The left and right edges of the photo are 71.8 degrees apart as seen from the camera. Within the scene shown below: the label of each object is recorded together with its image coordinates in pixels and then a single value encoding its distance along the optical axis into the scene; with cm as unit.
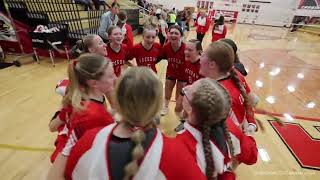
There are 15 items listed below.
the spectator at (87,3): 796
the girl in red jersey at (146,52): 319
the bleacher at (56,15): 644
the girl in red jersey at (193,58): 266
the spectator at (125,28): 442
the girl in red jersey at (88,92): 126
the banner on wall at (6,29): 591
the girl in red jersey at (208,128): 104
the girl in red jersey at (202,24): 812
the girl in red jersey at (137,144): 84
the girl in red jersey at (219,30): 656
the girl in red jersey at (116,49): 281
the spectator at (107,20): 511
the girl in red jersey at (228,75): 163
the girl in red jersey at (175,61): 305
